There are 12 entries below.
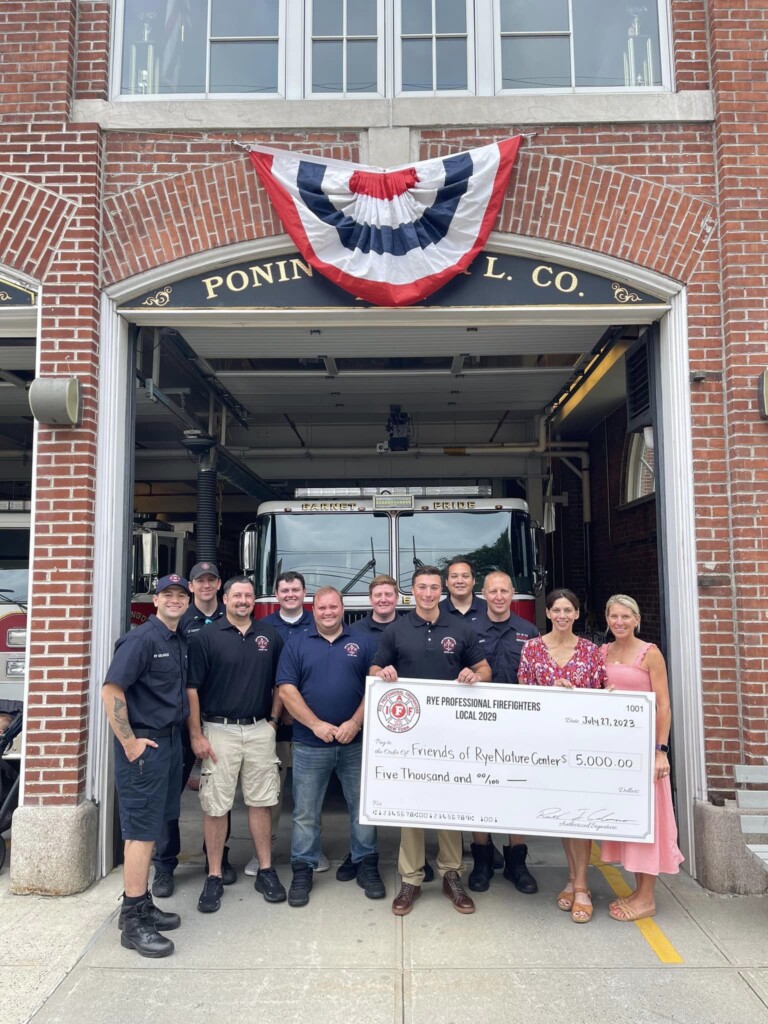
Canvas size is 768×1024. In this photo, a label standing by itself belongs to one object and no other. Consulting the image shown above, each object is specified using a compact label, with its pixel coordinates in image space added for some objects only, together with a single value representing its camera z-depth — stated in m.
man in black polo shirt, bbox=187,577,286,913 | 4.86
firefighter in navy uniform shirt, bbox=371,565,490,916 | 4.70
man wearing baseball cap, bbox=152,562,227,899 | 5.06
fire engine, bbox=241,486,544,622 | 7.18
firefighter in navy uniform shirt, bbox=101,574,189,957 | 4.26
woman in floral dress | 4.59
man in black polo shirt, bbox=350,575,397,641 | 5.43
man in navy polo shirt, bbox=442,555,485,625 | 5.13
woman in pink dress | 4.55
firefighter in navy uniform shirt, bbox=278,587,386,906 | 4.84
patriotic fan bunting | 5.57
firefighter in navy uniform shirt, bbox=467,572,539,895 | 4.99
